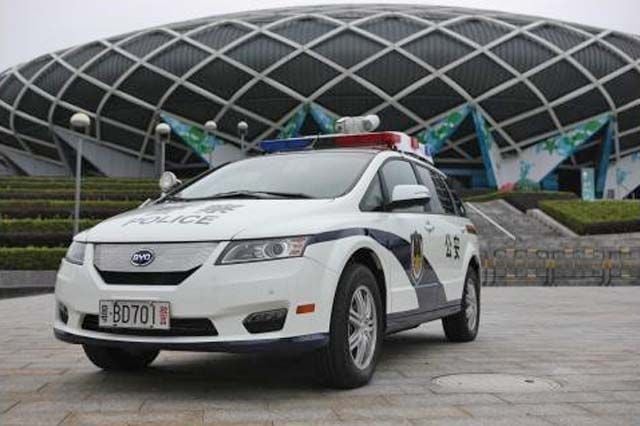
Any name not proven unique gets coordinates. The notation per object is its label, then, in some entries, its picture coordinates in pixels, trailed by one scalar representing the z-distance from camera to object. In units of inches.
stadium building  2012.8
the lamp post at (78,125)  650.8
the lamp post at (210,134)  1954.7
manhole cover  187.3
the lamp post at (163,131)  831.1
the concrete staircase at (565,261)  768.3
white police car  165.6
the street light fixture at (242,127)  1189.6
